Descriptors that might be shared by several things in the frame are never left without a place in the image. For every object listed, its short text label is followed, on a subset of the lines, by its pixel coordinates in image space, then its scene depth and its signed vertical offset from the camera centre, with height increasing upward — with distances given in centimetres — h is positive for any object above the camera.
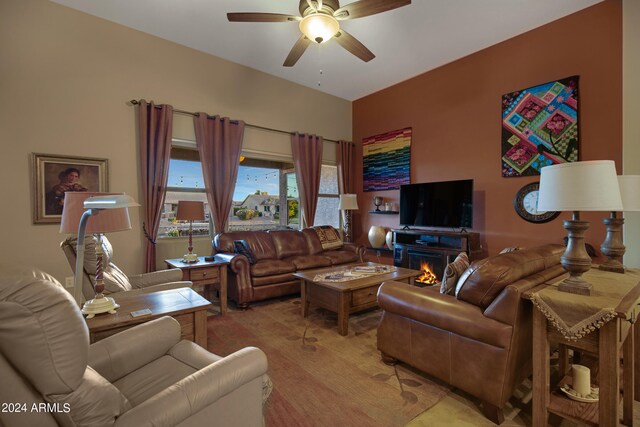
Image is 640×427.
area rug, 183 -126
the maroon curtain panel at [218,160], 443 +75
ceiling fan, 254 +172
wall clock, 383 +1
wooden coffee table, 296 -90
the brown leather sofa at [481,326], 170 -75
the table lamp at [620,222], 214 -12
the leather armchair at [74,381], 81 -55
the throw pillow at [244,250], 397 -55
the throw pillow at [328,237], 509 -51
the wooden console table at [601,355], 140 -77
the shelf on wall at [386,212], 561 -9
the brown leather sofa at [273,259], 379 -75
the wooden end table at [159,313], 171 -65
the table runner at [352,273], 327 -77
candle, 163 -97
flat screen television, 438 +5
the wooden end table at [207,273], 340 -74
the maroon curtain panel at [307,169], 558 +76
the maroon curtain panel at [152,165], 392 +60
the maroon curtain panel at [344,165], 625 +91
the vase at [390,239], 537 -58
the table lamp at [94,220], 151 -5
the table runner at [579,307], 138 -49
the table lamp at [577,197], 149 +4
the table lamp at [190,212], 366 -3
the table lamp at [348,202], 546 +11
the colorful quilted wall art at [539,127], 364 +102
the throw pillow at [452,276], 216 -51
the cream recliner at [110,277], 213 -57
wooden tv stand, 423 -60
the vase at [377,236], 561 -54
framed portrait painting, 332 +37
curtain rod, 393 +141
